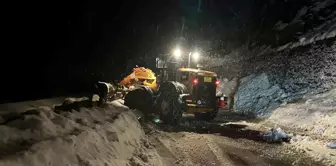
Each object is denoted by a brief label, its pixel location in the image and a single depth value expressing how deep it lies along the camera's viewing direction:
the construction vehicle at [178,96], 12.69
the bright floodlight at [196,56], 15.13
